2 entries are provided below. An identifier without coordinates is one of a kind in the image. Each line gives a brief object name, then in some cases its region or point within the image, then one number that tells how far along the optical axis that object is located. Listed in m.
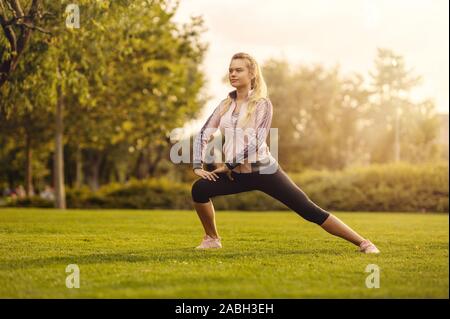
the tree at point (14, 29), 13.02
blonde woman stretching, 7.68
